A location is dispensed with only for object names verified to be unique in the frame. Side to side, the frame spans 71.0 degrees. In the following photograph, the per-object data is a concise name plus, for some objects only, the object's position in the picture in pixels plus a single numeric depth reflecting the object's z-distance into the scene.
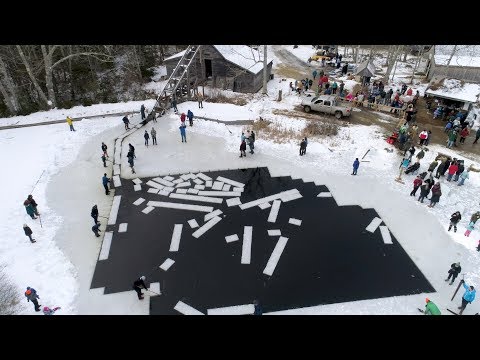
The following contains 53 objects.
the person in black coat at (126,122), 24.17
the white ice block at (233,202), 17.44
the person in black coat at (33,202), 16.13
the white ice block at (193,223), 16.07
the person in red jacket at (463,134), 22.42
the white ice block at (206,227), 15.64
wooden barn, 31.05
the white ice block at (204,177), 19.39
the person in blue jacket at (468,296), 11.80
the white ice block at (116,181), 18.99
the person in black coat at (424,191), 17.06
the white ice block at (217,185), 18.66
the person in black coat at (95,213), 15.48
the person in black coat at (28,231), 14.58
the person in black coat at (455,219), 15.20
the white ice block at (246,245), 14.36
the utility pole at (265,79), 29.28
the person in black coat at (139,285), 12.38
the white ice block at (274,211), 16.47
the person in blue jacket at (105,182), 17.67
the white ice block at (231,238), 15.28
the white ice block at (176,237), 14.91
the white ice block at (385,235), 15.27
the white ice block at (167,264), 13.98
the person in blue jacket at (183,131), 22.41
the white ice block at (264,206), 17.22
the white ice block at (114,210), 16.39
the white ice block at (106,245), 14.52
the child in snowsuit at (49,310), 11.80
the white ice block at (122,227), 15.87
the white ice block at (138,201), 17.56
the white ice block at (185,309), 12.26
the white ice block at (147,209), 17.05
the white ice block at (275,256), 13.88
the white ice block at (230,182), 18.92
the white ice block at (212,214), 16.55
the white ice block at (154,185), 18.70
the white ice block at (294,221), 16.17
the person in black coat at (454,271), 12.91
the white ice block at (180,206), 17.14
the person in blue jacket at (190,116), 24.66
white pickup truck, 26.33
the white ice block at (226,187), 18.59
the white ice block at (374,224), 15.88
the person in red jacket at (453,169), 18.52
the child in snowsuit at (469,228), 15.26
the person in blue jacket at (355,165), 19.06
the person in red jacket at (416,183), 17.41
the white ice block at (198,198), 17.66
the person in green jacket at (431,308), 11.49
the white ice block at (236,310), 12.09
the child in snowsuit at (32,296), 11.88
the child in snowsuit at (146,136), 22.06
